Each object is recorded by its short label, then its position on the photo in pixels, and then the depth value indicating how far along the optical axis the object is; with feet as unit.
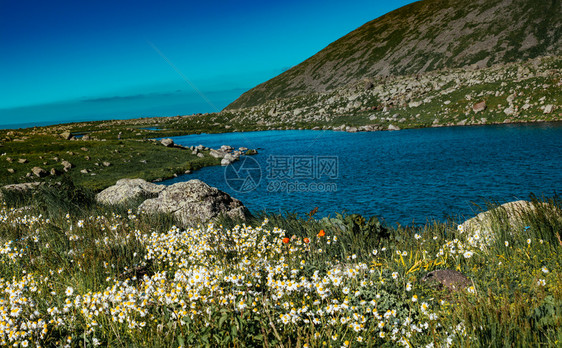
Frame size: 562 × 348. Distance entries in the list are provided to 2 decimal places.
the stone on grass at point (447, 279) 19.65
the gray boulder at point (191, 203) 51.96
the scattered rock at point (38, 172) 131.23
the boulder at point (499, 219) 28.43
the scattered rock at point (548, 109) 177.06
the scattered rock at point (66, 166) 142.29
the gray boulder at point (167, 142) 215.51
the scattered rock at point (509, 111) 192.80
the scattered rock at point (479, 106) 208.54
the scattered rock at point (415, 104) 257.01
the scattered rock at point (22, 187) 73.17
